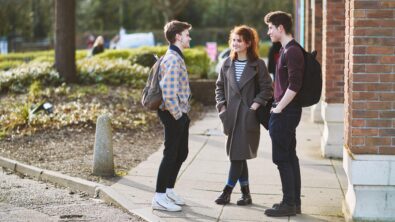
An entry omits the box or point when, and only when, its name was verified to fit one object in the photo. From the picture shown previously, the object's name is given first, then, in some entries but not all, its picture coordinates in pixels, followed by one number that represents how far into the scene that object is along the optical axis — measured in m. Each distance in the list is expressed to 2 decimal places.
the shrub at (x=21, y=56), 27.70
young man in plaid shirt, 6.54
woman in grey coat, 6.91
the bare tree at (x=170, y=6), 41.16
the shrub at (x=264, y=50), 41.67
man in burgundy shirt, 6.32
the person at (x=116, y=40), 37.49
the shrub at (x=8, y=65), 20.01
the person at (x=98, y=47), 22.88
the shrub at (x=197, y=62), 18.77
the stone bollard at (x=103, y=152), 8.47
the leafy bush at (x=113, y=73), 16.62
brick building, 6.04
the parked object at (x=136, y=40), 29.97
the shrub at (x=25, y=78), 15.72
